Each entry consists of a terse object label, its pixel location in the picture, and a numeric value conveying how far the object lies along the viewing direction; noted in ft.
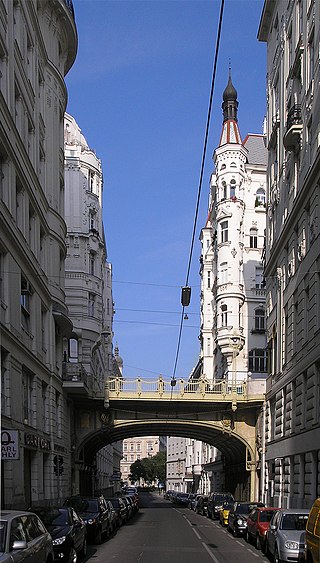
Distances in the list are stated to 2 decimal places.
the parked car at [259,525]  83.51
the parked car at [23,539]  40.00
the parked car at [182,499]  258.22
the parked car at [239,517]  104.16
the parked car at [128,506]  151.69
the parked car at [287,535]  64.08
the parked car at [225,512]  128.82
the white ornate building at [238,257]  217.36
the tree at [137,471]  523.70
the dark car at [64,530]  61.16
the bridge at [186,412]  159.02
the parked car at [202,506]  178.66
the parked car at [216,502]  154.87
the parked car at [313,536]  51.03
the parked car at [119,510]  127.92
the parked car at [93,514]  92.02
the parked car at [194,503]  208.89
